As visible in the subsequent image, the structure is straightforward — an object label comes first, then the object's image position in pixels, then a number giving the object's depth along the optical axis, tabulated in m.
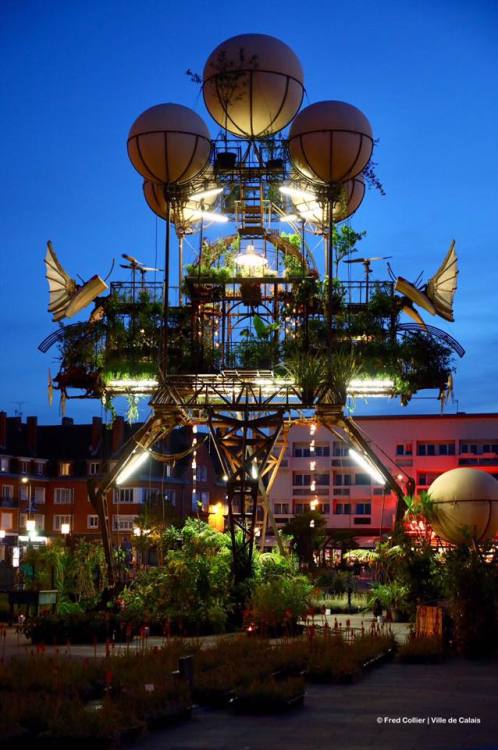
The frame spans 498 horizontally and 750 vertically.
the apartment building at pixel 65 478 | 100.72
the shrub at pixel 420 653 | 20.06
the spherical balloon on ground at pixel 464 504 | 30.06
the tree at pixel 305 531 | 61.78
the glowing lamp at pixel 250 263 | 33.41
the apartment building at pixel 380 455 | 104.38
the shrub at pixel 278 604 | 24.00
